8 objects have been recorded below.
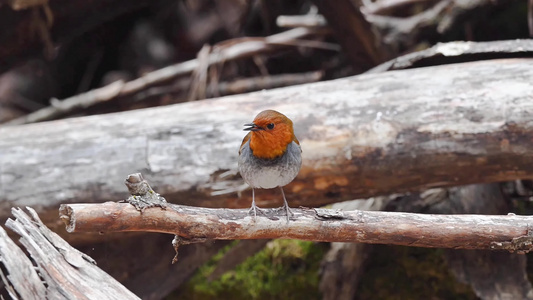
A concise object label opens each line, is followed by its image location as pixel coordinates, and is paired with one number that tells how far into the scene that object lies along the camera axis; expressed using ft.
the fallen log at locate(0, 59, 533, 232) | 21.27
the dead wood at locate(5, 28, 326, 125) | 37.37
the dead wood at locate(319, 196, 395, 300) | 25.46
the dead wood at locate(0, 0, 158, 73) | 34.94
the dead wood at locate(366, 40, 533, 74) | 23.72
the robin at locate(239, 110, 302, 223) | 16.79
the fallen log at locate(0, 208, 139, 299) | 13.21
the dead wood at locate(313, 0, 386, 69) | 32.27
